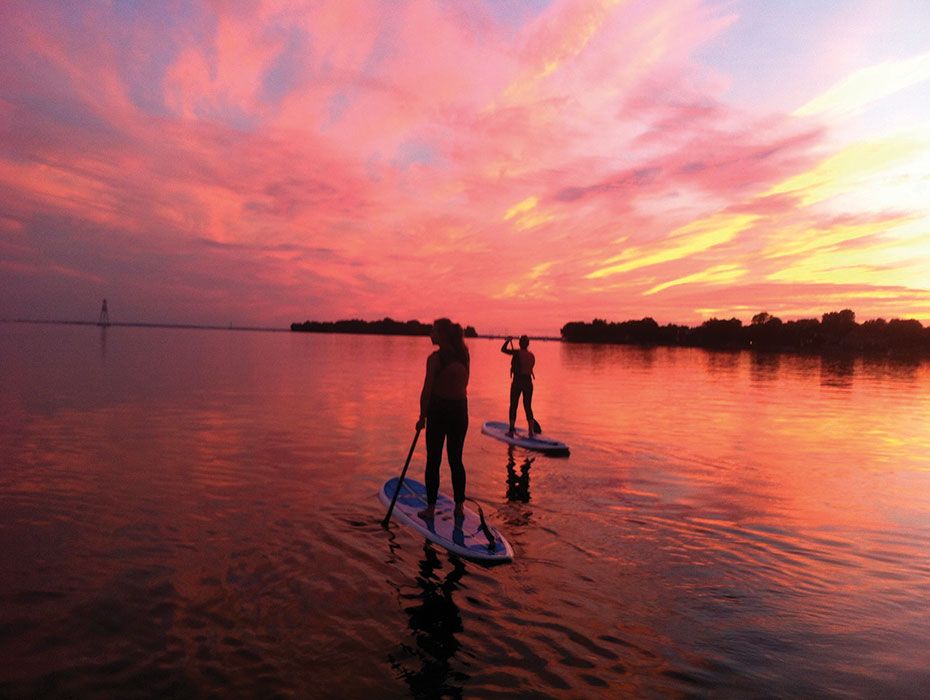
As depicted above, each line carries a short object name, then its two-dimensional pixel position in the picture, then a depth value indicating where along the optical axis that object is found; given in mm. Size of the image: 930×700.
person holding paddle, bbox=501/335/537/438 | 17172
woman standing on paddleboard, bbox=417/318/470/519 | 8859
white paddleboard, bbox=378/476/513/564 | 8006
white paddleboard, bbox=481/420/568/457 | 16156
